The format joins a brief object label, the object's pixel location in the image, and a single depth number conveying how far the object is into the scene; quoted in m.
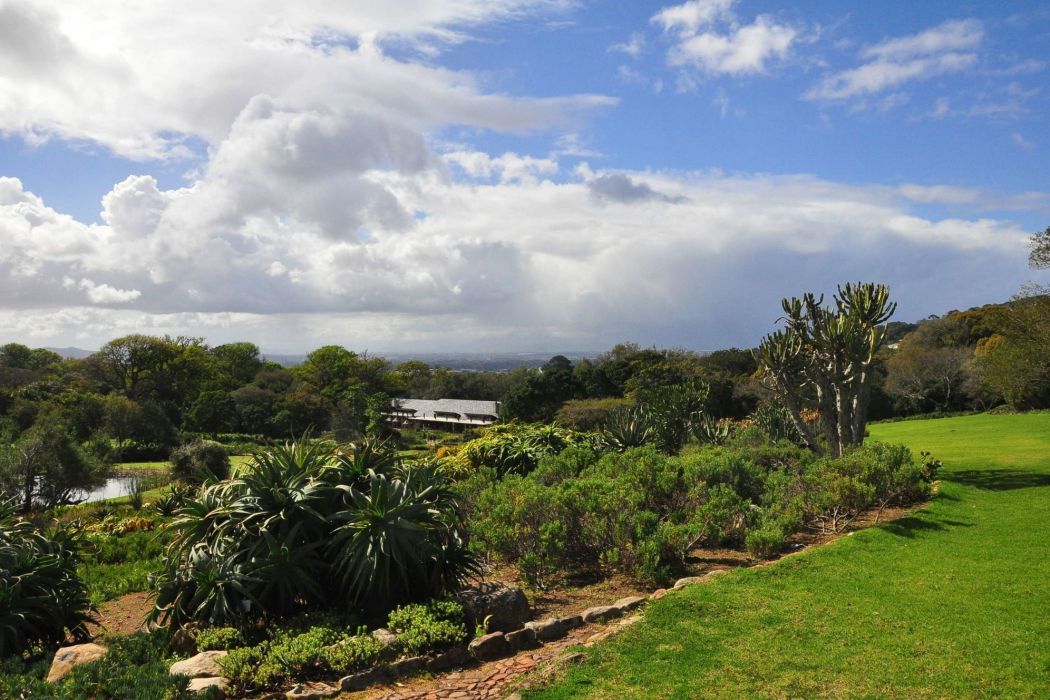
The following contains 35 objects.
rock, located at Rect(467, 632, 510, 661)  6.17
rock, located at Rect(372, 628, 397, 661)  5.99
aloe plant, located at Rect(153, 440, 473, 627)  6.86
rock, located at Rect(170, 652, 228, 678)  5.69
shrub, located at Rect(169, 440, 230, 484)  25.83
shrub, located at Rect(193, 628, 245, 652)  6.30
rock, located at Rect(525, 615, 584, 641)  6.59
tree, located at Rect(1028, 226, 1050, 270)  25.44
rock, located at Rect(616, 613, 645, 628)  6.65
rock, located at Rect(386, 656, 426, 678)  5.76
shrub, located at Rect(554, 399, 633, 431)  37.41
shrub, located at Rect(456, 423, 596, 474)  15.69
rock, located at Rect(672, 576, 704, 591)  7.87
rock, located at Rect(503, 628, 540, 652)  6.40
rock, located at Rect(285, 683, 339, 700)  5.36
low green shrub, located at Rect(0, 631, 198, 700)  5.14
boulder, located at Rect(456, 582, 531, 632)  6.96
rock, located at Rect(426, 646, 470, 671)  5.91
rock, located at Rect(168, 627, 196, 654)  6.73
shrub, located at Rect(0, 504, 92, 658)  6.65
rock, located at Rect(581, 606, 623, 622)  6.99
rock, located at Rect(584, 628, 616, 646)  6.28
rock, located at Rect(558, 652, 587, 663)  5.83
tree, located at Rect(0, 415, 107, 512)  21.80
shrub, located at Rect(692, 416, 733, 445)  17.56
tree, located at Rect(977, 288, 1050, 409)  24.20
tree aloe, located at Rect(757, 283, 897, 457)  14.68
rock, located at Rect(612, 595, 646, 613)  7.16
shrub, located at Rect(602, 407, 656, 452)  16.97
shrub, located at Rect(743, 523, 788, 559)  9.07
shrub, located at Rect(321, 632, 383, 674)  5.75
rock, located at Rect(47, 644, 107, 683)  5.76
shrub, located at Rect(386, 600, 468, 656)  6.05
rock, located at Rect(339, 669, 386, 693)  5.55
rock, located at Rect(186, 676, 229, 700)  5.28
